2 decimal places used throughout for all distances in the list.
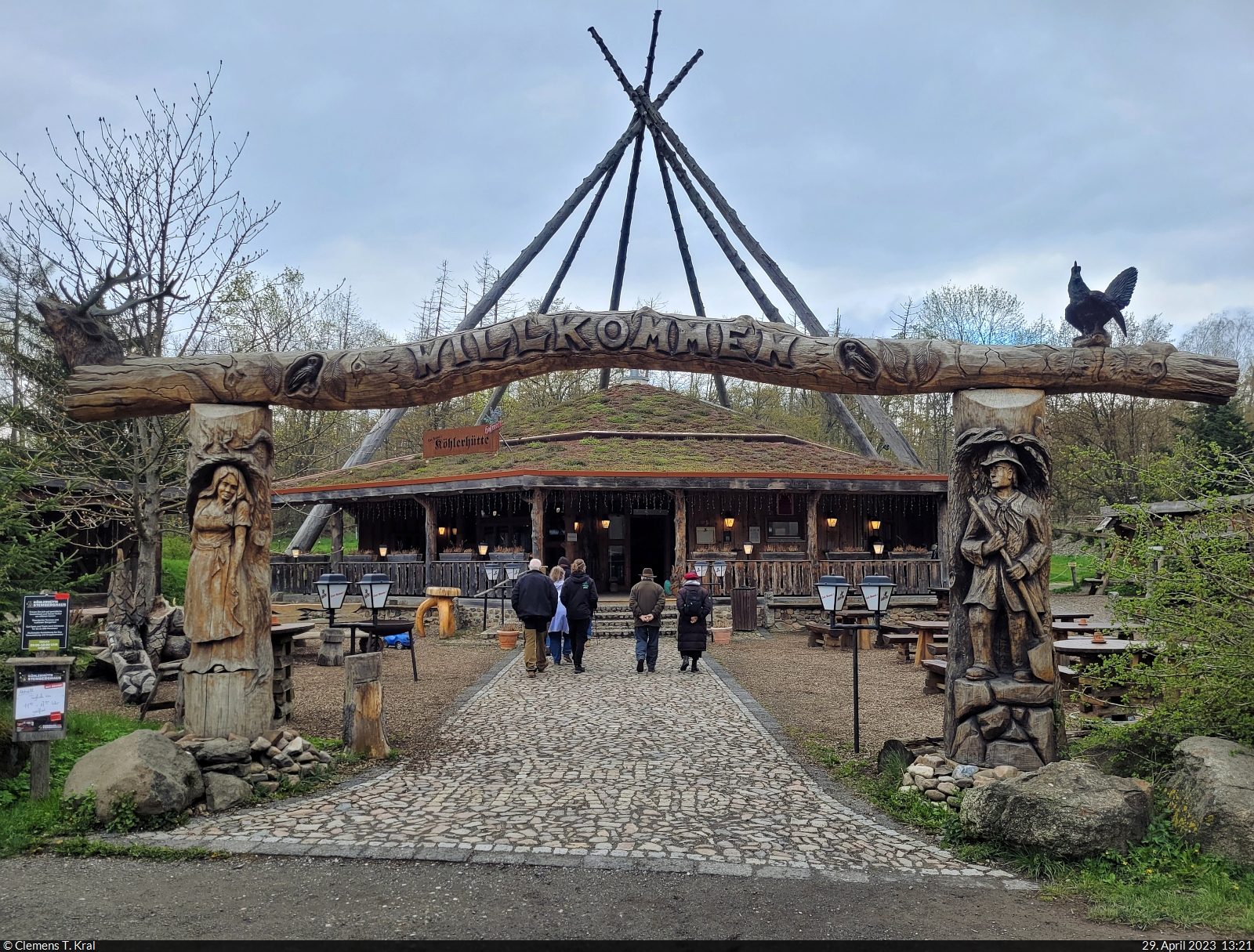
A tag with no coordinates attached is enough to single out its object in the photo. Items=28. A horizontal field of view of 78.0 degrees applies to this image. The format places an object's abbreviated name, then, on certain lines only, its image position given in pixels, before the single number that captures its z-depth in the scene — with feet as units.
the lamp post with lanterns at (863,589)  25.13
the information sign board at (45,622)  17.54
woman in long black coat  36.88
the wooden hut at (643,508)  57.57
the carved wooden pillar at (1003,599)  17.79
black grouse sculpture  19.17
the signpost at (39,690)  16.84
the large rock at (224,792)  17.44
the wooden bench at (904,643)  44.19
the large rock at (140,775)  16.24
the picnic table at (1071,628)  38.06
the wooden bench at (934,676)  31.40
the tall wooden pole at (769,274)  71.46
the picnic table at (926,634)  41.11
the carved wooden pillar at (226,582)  19.15
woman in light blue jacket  40.06
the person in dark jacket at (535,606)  35.37
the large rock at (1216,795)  13.58
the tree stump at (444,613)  52.90
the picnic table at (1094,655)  28.35
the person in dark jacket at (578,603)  36.70
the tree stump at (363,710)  21.97
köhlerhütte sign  32.76
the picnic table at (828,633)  48.52
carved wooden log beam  19.36
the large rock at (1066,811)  13.98
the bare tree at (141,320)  30.63
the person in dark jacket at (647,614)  37.04
